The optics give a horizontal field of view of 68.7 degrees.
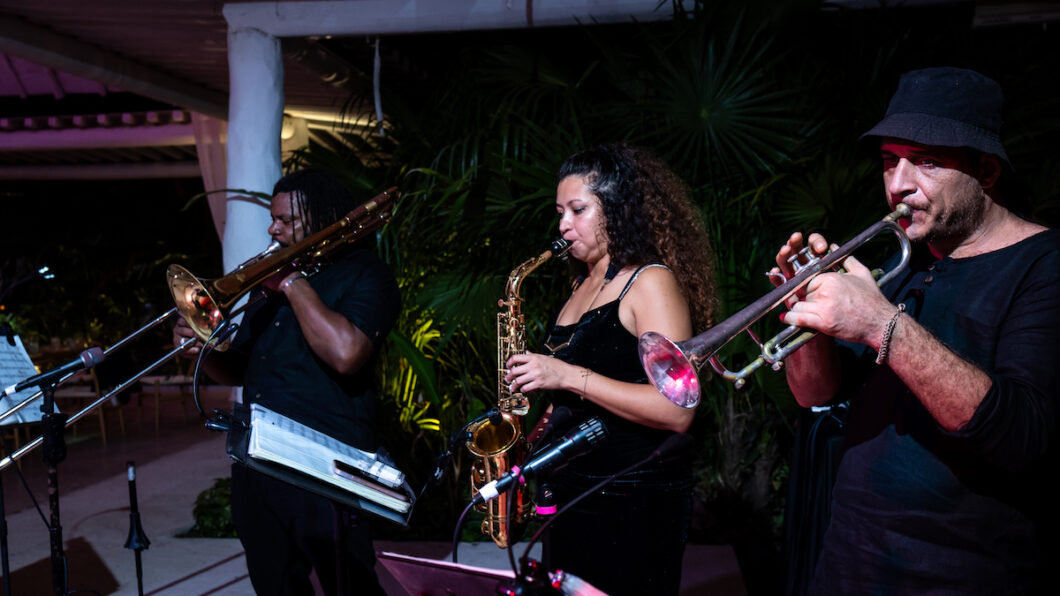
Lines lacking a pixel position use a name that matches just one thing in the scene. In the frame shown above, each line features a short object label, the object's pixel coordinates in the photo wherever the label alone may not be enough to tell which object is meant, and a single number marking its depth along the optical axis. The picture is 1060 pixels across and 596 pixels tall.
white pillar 4.67
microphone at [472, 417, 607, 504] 1.39
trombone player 2.30
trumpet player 1.34
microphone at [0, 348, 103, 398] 2.38
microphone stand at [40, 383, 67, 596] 2.44
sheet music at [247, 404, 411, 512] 1.55
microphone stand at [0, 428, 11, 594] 2.97
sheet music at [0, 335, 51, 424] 2.73
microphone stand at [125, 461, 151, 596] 2.83
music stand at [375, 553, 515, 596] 1.24
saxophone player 2.03
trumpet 1.47
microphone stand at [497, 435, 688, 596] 1.21
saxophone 2.45
